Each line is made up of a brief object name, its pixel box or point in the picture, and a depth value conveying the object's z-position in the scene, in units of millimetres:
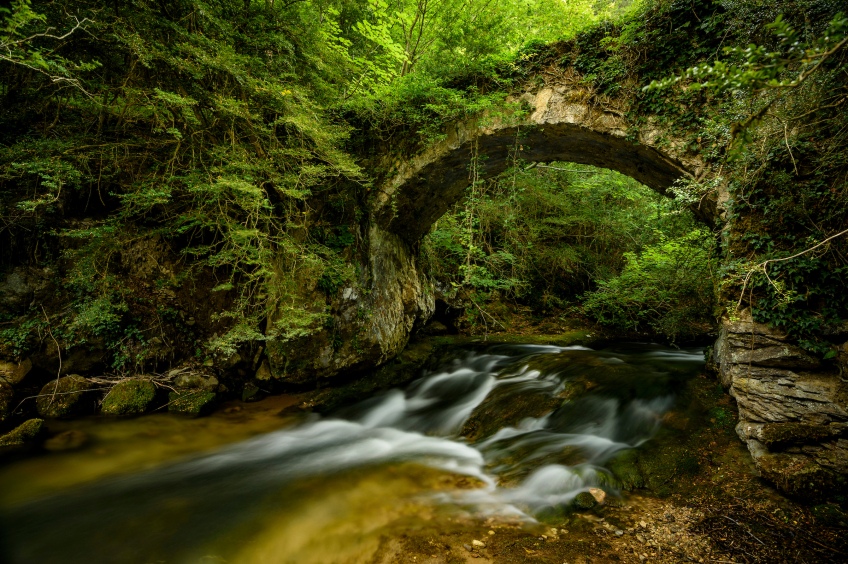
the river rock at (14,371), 4801
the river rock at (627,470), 3361
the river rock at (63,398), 4855
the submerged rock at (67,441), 4273
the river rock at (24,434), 4191
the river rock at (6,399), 4573
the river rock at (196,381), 5512
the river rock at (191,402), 5215
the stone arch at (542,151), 4723
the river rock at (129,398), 5012
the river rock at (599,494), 3190
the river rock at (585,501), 3115
